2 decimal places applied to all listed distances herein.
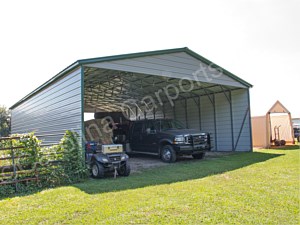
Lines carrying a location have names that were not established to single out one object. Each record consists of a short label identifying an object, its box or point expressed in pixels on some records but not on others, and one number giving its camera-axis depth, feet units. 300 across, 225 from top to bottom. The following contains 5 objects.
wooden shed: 52.65
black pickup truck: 33.47
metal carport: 30.25
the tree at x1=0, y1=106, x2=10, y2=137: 125.84
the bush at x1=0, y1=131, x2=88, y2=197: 21.86
